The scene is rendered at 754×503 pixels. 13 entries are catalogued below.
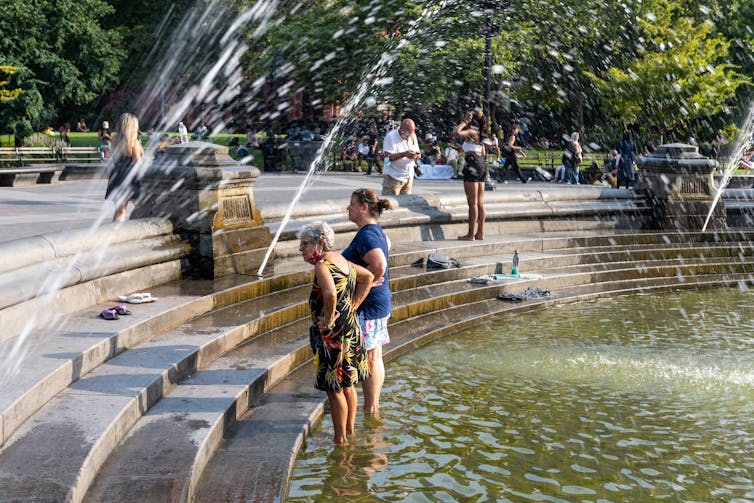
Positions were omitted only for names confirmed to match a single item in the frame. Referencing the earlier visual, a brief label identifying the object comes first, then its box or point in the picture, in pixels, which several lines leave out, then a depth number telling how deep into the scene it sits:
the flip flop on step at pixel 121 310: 7.51
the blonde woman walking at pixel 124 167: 9.98
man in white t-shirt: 12.53
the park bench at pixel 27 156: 27.39
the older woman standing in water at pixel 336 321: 5.94
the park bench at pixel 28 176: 19.52
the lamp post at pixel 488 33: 18.47
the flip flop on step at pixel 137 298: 8.02
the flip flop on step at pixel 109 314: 7.36
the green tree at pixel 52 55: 43.53
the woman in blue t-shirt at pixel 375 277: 6.60
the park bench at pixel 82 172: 21.64
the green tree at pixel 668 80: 39.22
